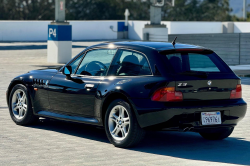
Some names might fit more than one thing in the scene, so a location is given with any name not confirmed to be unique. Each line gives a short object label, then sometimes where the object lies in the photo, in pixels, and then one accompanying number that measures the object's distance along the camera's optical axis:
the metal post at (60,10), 22.98
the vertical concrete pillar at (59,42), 22.84
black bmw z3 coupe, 7.02
